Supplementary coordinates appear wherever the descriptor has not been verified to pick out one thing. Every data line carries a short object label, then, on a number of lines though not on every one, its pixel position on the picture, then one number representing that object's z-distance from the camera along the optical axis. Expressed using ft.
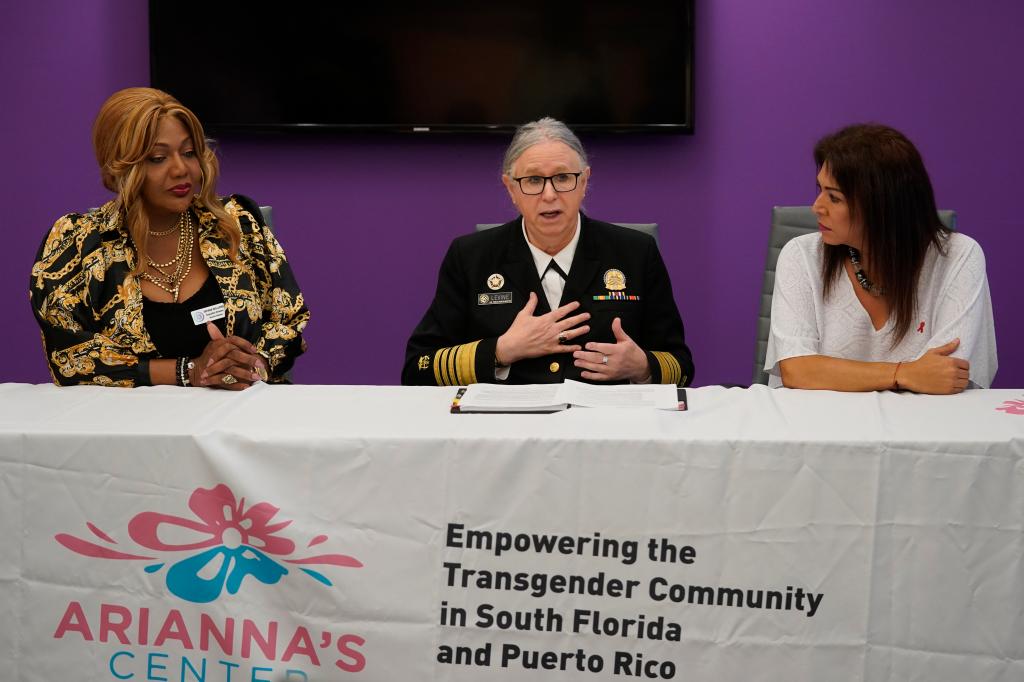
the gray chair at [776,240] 10.82
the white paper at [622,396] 6.56
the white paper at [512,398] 6.47
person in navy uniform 8.30
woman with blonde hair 7.75
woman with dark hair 7.80
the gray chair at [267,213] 10.74
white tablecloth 5.80
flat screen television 13.39
